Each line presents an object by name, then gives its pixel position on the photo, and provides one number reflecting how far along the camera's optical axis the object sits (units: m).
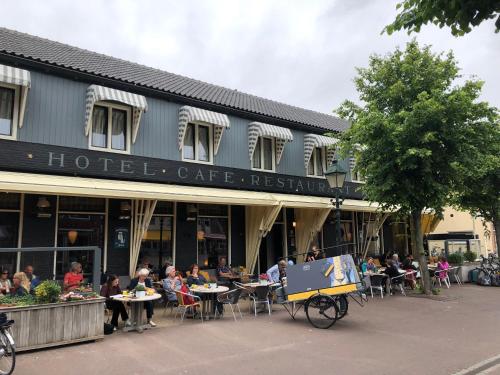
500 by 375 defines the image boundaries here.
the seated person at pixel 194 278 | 10.02
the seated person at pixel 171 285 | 9.27
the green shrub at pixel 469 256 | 18.77
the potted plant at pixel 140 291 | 8.06
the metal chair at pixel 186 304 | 8.96
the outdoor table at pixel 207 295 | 9.07
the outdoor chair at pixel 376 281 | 13.08
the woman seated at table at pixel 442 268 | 15.48
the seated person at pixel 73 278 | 7.72
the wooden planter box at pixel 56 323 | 6.46
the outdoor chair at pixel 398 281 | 13.32
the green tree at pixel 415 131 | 11.63
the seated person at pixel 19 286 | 7.20
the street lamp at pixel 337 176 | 11.21
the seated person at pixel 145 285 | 8.50
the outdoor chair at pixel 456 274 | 17.06
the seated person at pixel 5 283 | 7.25
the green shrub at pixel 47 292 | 6.84
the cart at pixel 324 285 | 8.52
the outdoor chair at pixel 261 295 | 9.92
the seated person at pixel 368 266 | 13.60
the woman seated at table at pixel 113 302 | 8.28
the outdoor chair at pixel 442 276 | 15.36
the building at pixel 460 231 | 22.11
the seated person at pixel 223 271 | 12.25
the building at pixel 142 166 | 9.85
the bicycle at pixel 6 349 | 5.41
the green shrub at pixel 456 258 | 17.59
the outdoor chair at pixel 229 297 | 9.13
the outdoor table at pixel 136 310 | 7.86
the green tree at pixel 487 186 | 12.54
